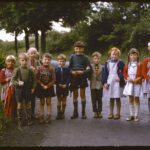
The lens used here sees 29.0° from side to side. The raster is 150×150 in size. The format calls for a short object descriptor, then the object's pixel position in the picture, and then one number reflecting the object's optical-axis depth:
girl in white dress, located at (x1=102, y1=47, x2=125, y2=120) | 7.07
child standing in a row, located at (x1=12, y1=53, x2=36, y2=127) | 6.37
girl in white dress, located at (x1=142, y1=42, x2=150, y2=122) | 6.80
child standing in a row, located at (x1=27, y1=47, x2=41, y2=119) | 7.06
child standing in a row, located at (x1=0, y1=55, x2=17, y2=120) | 6.63
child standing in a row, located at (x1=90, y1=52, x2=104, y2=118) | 7.29
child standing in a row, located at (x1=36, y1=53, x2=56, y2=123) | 6.78
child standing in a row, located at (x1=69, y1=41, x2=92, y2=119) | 7.21
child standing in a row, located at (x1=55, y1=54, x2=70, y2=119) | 7.10
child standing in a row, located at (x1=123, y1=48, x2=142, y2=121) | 6.91
